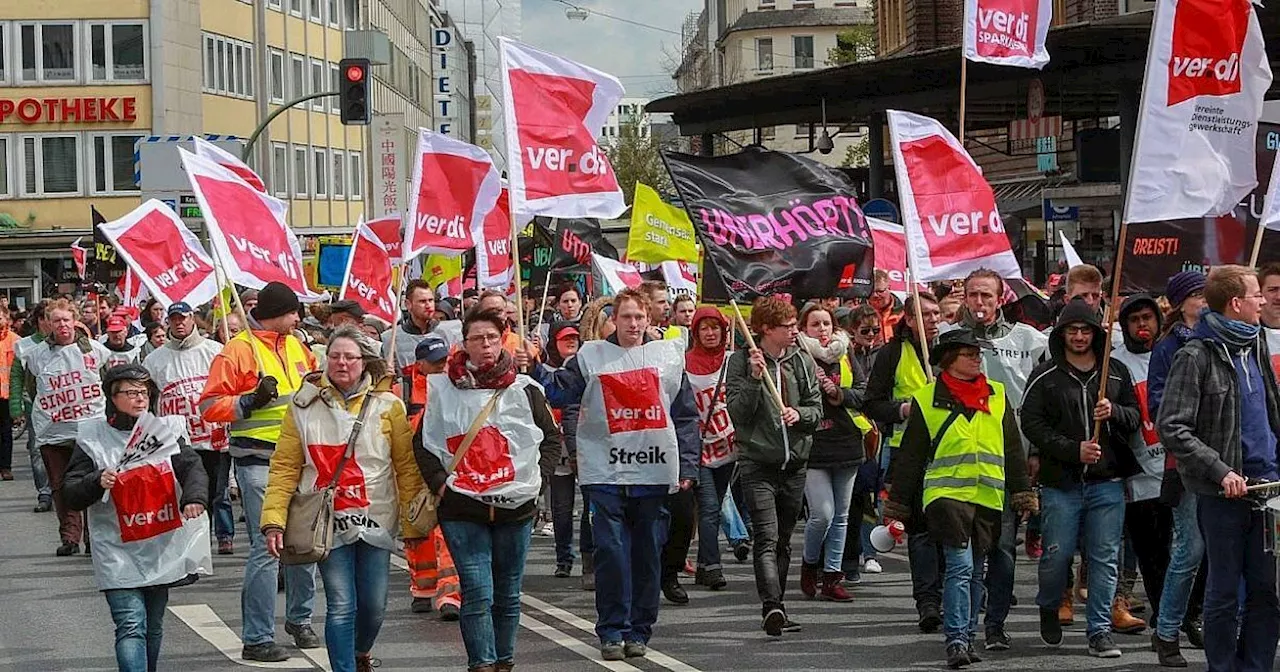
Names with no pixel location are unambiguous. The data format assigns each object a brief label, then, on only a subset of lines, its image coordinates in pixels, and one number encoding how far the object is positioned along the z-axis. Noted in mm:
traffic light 28672
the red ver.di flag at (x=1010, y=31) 17891
